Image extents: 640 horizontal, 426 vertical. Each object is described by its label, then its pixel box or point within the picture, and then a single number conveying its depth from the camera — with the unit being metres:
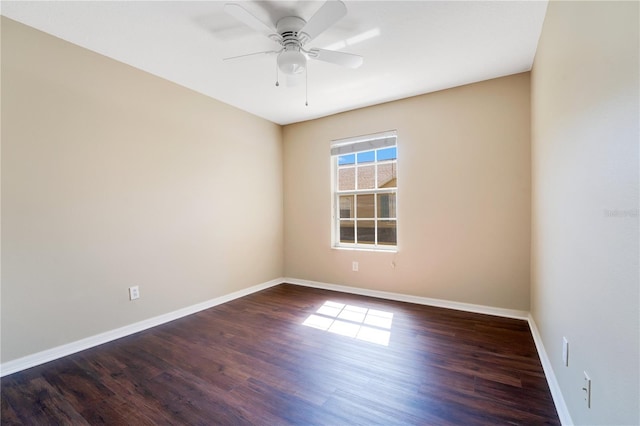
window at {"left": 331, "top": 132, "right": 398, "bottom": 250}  3.67
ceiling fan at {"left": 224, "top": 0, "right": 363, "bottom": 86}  1.70
